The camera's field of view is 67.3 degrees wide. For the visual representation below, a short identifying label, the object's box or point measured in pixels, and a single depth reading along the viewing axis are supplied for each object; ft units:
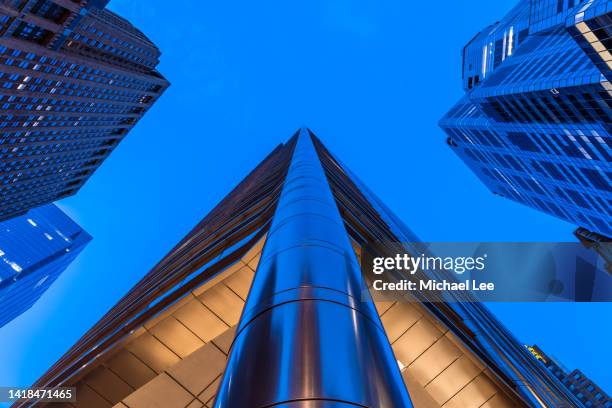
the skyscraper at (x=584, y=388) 292.40
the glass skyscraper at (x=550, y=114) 154.71
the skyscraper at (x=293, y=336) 14.90
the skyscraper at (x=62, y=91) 224.53
